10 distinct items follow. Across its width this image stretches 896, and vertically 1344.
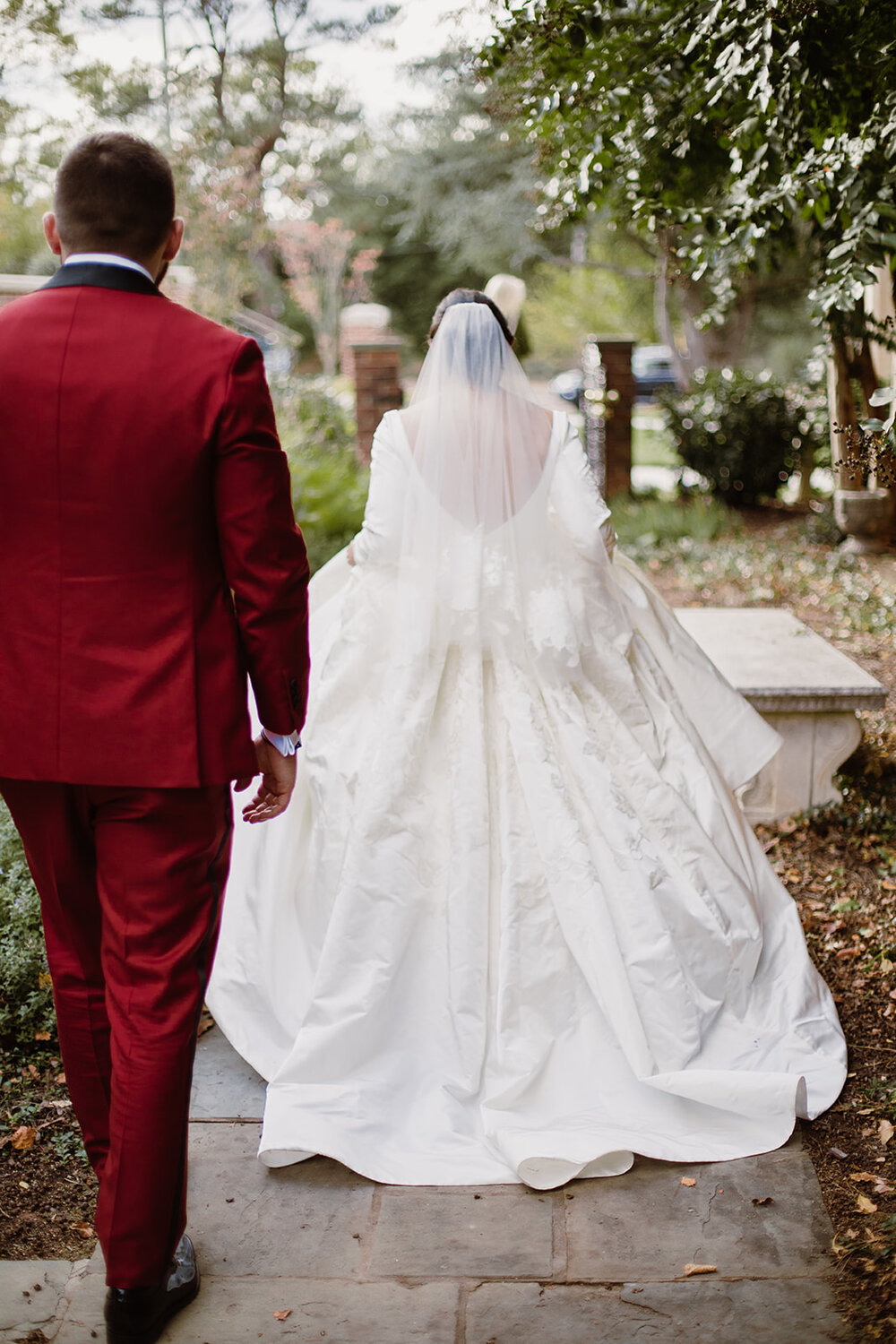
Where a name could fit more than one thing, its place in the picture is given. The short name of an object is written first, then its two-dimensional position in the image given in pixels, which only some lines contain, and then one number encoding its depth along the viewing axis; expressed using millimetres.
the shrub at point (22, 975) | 3154
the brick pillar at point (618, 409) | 10883
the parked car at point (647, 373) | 24047
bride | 2678
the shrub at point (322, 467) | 8094
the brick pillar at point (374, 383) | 10125
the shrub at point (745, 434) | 10242
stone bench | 4246
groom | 1865
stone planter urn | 8094
